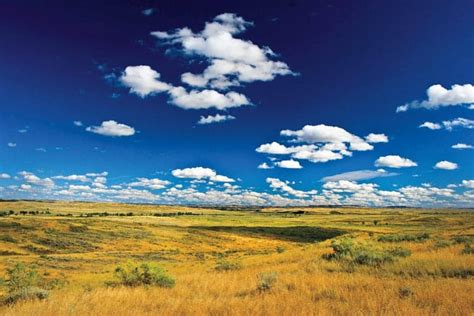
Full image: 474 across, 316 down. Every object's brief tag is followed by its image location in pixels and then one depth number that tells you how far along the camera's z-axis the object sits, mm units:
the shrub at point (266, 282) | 10586
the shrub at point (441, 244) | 19672
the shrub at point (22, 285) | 9883
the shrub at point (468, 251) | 15367
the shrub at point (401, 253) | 16202
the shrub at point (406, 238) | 27012
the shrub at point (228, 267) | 20000
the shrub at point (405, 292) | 8377
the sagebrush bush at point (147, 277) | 13039
